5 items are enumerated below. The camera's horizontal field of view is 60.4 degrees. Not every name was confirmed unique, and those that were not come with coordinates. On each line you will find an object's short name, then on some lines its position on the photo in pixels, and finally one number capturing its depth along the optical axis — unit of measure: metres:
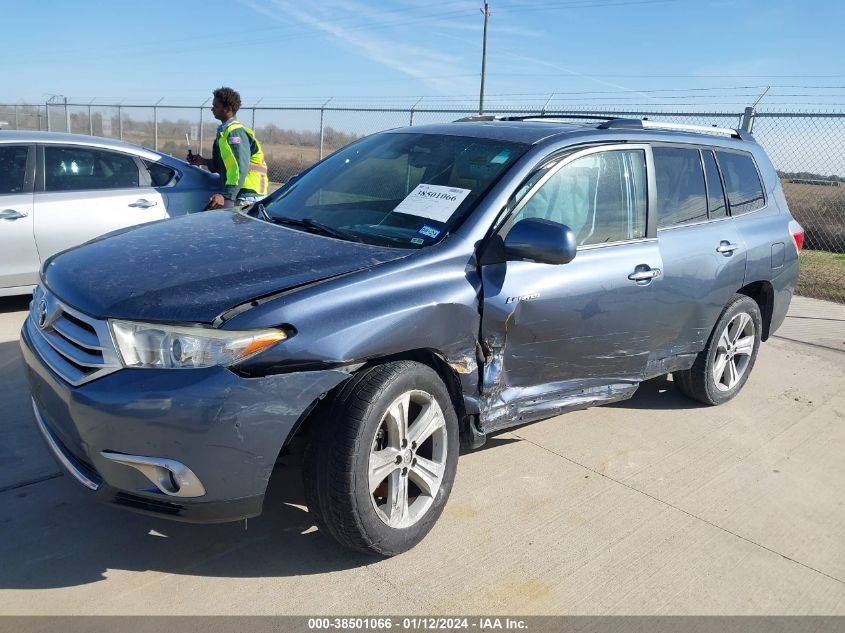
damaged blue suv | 2.51
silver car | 5.86
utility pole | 27.57
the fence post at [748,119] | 10.09
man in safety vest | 6.24
